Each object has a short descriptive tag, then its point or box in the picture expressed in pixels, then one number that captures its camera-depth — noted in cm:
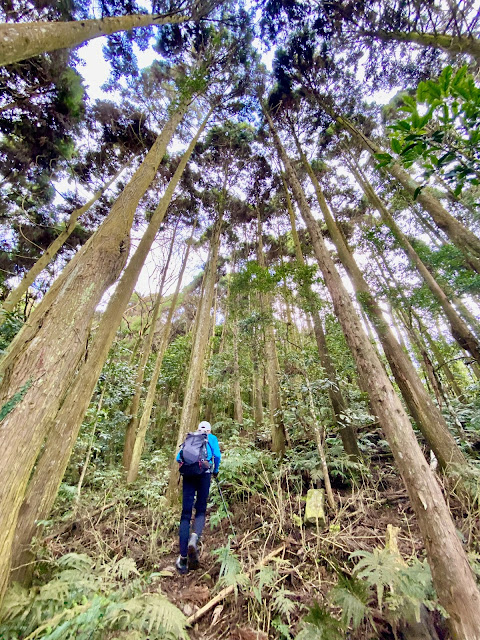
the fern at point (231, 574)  249
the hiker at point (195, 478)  326
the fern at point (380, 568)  201
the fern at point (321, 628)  170
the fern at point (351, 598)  179
